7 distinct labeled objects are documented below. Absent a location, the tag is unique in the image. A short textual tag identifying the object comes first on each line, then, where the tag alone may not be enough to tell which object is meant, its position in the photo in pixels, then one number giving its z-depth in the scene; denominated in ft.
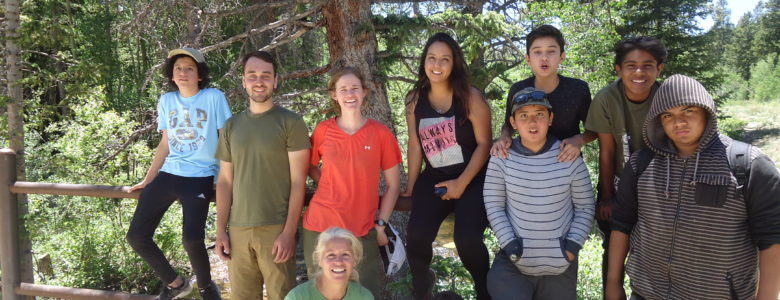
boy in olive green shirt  9.27
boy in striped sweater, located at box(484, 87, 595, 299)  8.26
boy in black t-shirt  9.75
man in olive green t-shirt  9.40
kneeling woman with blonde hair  8.13
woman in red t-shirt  9.17
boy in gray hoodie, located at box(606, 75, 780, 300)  6.86
